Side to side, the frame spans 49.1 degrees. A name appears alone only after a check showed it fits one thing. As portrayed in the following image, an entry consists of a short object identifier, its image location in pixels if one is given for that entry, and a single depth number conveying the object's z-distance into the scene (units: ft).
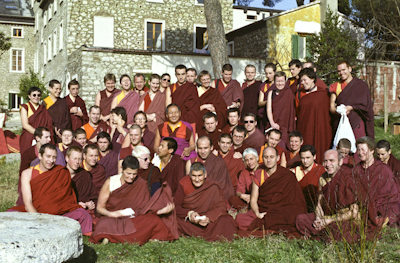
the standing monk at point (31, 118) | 23.04
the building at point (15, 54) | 96.99
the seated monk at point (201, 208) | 16.89
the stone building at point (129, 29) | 60.03
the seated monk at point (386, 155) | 18.79
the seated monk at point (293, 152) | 20.29
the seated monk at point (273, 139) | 21.33
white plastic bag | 20.66
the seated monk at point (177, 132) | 21.72
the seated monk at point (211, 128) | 22.52
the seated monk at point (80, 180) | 18.35
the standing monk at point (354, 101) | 20.90
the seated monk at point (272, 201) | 16.81
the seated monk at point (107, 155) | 21.56
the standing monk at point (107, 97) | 26.32
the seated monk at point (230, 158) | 20.89
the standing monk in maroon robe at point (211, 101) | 24.32
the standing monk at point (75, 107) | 25.80
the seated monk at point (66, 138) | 21.57
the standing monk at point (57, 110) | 24.61
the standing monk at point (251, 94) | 25.20
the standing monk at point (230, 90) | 25.13
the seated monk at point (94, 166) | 19.80
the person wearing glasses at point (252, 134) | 22.43
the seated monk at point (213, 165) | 19.72
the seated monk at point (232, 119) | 23.17
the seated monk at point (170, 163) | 19.81
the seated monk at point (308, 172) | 18.71
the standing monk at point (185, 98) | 24.20
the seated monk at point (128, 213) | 15.65
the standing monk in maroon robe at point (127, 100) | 25.40
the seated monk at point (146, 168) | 17.98
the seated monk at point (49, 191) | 16.29
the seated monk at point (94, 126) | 24.26
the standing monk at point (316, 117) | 21.58
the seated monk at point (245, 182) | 19.43
